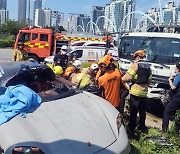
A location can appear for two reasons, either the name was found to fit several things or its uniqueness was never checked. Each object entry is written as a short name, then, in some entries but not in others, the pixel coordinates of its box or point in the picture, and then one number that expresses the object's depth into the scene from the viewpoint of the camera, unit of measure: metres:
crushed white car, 3.05
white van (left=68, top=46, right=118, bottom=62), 15.95
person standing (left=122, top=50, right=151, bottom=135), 5.23
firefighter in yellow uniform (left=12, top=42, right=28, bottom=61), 9.25
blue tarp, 3.48
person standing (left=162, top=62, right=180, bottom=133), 5.66
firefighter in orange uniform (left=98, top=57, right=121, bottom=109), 5.00
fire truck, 18.94
